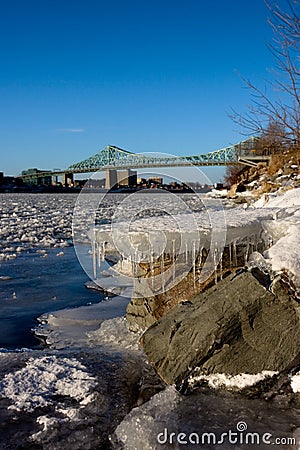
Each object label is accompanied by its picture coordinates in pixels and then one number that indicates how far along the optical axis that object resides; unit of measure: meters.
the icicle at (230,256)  3.23
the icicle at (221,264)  3.21
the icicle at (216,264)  3.19
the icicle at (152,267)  3.40
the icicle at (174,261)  3.34
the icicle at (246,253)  3.26
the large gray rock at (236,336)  2.34
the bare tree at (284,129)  3.64
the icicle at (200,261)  3.26
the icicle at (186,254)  3.25
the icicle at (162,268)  3.36
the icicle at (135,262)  3.47
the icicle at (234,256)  3.23
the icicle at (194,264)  3.26
